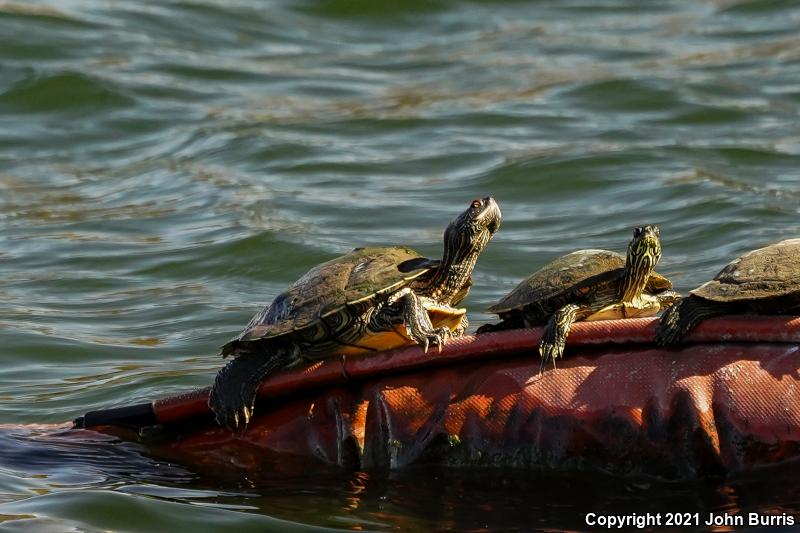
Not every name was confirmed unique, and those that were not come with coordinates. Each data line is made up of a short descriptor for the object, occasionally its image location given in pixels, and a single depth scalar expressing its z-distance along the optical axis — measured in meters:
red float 7.88
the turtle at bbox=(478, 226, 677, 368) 8.77
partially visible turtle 8.05
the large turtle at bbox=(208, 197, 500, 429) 8.83
